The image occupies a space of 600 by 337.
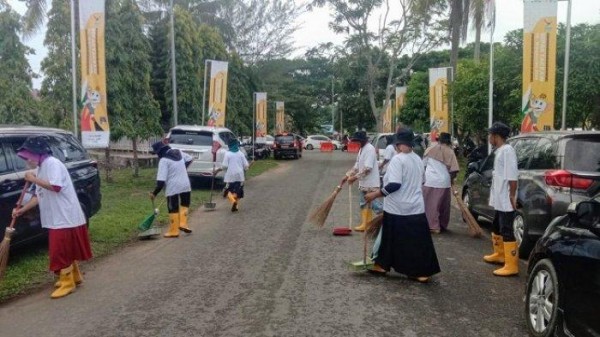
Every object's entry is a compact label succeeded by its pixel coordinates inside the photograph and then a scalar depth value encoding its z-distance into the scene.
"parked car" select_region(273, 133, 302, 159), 33.97
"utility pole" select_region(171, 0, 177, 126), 19.81
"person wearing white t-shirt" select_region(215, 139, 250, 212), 12.01
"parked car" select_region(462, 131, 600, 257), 6.48
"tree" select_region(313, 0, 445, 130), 33.25
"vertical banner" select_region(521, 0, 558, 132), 12.25
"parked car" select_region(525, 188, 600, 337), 3.83
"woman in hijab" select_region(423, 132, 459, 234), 9.18
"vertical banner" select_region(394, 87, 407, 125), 36.62
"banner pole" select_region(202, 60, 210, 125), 23.37
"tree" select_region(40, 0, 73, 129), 16.72
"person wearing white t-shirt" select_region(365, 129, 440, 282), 6.13
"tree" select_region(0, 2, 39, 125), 17.95
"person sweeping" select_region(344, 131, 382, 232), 9.29
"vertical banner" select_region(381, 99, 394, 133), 40.66
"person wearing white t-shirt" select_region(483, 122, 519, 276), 6.64
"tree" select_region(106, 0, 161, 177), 17.27
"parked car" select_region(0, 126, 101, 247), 6.93
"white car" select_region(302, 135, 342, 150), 53.88
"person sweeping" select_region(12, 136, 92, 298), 5.78
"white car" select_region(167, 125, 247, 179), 15.29
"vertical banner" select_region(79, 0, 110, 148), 13.34
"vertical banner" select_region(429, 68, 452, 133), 21.55
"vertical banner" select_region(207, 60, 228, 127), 20.48
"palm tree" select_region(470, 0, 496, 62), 18.37
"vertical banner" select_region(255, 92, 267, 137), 30.67
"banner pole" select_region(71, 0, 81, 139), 13.08
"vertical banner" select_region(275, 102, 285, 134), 37.83
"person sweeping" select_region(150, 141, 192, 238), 9.13
